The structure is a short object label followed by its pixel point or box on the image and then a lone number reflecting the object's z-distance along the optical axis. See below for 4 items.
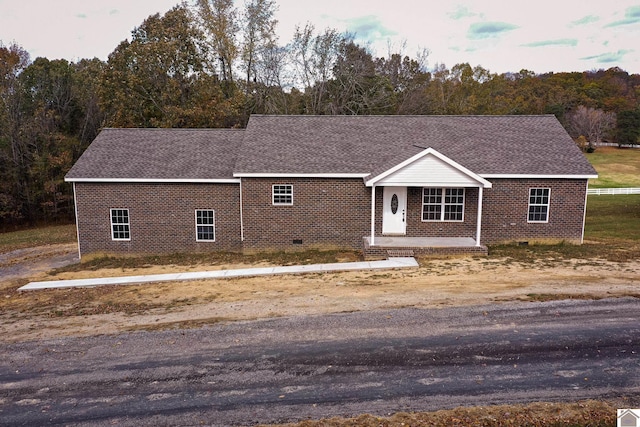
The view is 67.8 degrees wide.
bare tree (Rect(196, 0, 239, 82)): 43.41
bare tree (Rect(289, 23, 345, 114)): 46.50
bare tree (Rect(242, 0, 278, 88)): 44.66
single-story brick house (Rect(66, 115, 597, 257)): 19.98
